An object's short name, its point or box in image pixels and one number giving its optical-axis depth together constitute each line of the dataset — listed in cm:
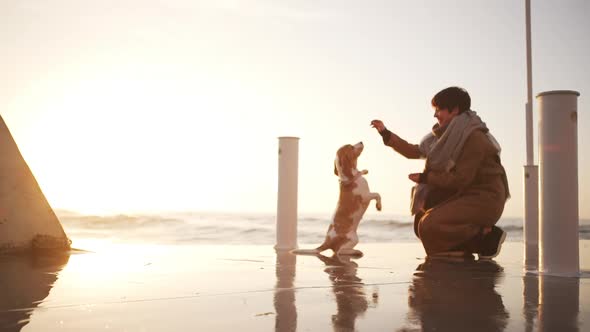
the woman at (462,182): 470
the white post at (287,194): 684
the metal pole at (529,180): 619
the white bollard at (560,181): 372
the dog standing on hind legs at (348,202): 563
